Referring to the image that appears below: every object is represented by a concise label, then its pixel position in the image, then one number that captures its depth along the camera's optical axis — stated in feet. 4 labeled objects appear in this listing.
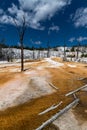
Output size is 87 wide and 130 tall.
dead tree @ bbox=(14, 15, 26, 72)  45.11
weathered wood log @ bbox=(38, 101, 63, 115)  18.83
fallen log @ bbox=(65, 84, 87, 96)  24.98
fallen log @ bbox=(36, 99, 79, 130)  16.04
